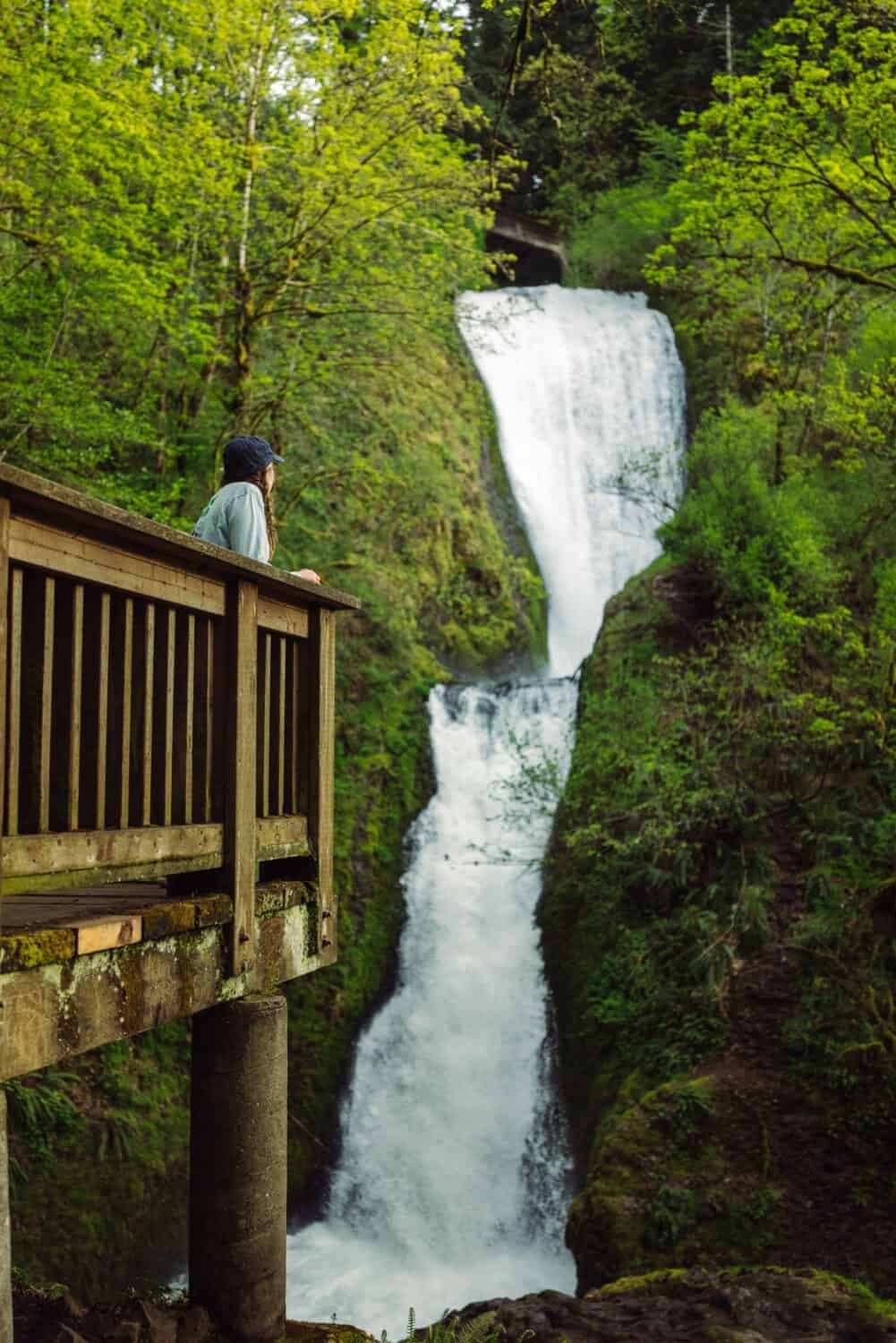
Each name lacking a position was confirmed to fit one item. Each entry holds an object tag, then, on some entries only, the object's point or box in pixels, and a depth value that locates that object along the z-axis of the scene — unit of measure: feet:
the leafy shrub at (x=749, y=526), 44.27
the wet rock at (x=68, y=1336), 13.75
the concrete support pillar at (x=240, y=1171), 15.38
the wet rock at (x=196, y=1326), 14.74
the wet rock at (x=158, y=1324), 14.23
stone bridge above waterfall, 95.14
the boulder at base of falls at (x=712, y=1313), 21.85
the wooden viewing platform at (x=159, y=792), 11.30
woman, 16.74
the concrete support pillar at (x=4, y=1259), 10.66
